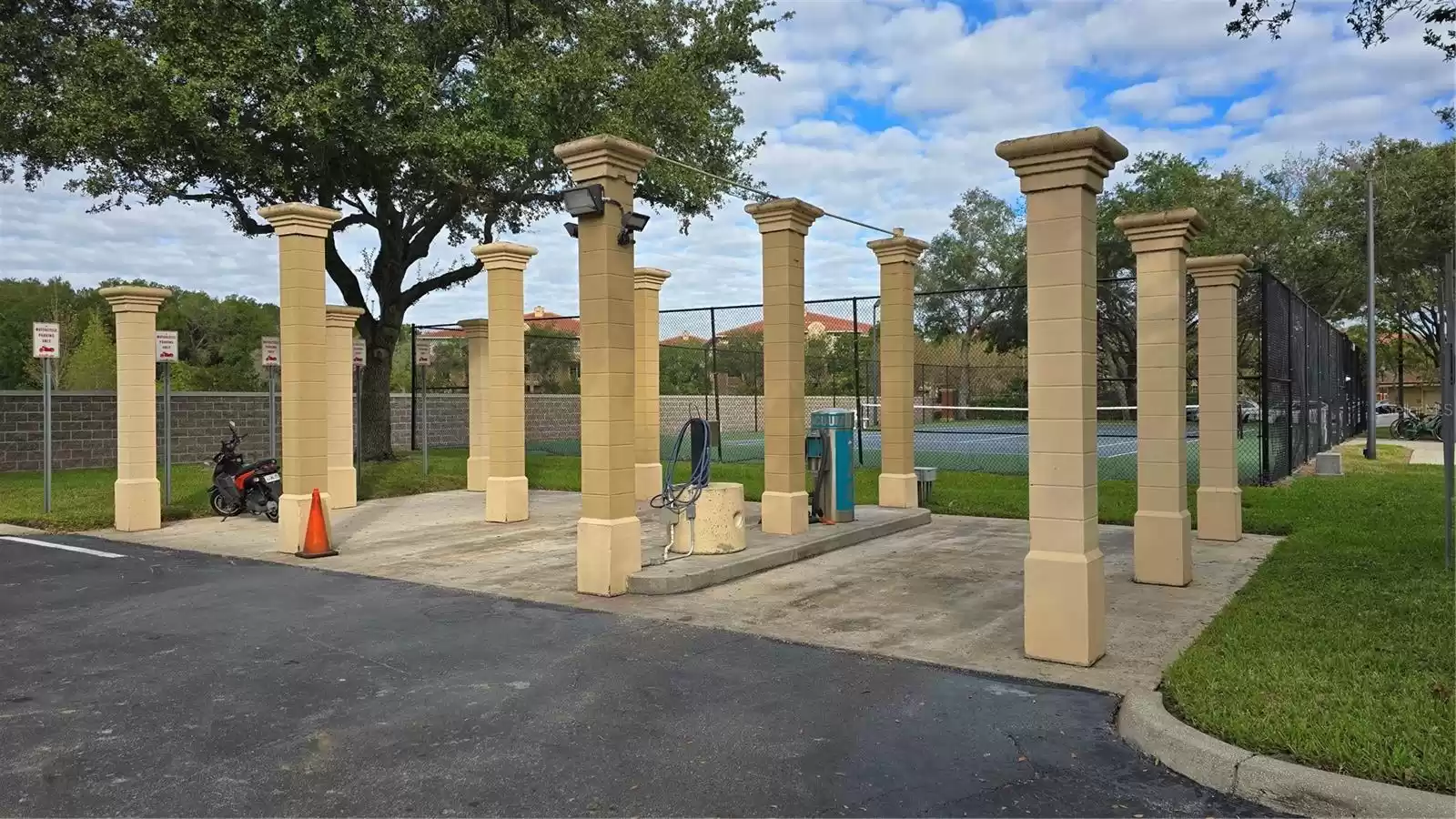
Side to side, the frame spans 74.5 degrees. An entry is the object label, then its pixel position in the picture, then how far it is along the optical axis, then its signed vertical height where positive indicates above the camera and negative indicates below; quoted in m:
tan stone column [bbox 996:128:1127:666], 5.67 +0.11
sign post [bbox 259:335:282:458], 14.34 +0.88
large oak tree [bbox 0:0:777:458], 14.45 +5.10
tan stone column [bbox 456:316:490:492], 15.79 +0.33
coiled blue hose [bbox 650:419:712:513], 9.05 -0.72
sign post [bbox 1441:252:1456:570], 6.99 +0.17
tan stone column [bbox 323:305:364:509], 14.05 +0.25
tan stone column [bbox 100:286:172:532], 11.98 +0.10
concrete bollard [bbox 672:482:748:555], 9.09 -1.08
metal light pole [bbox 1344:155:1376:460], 22.03 +2.65
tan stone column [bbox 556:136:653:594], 7.85 +0.30
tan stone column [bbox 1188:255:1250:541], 9.60 +0.13
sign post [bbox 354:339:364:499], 15.66 +0.23
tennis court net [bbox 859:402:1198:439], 24.27 -0.25
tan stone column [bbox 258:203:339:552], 10.12 +0.62
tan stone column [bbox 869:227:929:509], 12.05 +1.05
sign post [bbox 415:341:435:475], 17.55 +1.10
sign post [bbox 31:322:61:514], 12.00 +0.96
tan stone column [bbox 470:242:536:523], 12.27 +0.50
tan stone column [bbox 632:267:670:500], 14.54 +0.52
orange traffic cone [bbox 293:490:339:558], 9.95 -1.25
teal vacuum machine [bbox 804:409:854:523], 11.02 -0.60
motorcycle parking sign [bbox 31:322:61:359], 11.98 +1.02
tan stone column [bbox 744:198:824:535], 10.31 +0.49
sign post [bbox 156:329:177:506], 12.62 +0.79
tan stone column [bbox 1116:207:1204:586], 7.94 +0.13
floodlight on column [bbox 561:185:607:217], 7.71 +1.73
